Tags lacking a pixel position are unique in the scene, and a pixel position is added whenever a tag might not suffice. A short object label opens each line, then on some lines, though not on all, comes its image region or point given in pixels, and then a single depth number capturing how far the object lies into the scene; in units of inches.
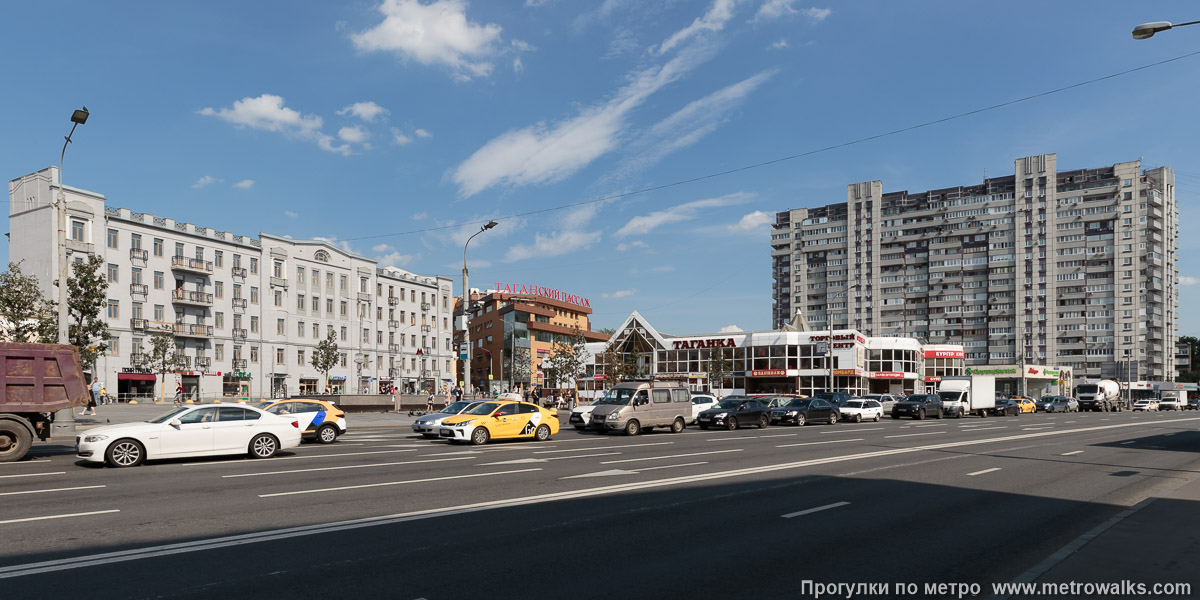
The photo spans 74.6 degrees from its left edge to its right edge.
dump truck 717.3
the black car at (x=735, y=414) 1350.9
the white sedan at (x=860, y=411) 1743.4
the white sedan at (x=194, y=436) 657.0
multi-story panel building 4800.7
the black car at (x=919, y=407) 1916.8
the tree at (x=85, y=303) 1221.7
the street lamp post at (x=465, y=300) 1370.4
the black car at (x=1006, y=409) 2218.4
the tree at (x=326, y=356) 3006.9
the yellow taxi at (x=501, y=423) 938.1
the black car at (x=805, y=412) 1523.1
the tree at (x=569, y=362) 2669.8
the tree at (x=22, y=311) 1149.1
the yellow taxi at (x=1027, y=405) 2667.3
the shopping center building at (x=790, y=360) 3006.9
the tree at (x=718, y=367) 2792.8
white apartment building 2519.7
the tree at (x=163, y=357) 2429.9
